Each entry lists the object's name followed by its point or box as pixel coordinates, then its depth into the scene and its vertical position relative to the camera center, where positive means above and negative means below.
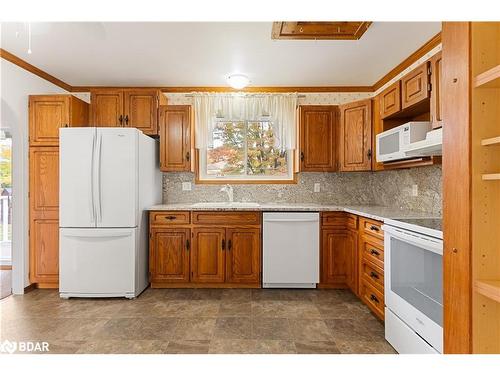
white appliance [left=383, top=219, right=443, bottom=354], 1.68 -0.65
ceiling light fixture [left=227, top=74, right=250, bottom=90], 3.36 +1.20
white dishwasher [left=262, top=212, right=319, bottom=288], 3.39 -0.71
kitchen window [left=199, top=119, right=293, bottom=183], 4.15 +0.44
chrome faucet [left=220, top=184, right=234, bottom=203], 3.95 -0.07
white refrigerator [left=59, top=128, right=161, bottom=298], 3.11 -0.30
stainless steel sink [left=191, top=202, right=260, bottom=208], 3.54 -0.24
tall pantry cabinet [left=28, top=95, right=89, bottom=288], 3.38 -0.07
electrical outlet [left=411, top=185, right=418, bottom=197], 3.07 -0.05
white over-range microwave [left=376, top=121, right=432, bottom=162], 2.45 +0.41
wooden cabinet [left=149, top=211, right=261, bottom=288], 3.41 -0.77
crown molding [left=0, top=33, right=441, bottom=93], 3.79 +1.32
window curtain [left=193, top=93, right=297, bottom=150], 3.93 +1.00
